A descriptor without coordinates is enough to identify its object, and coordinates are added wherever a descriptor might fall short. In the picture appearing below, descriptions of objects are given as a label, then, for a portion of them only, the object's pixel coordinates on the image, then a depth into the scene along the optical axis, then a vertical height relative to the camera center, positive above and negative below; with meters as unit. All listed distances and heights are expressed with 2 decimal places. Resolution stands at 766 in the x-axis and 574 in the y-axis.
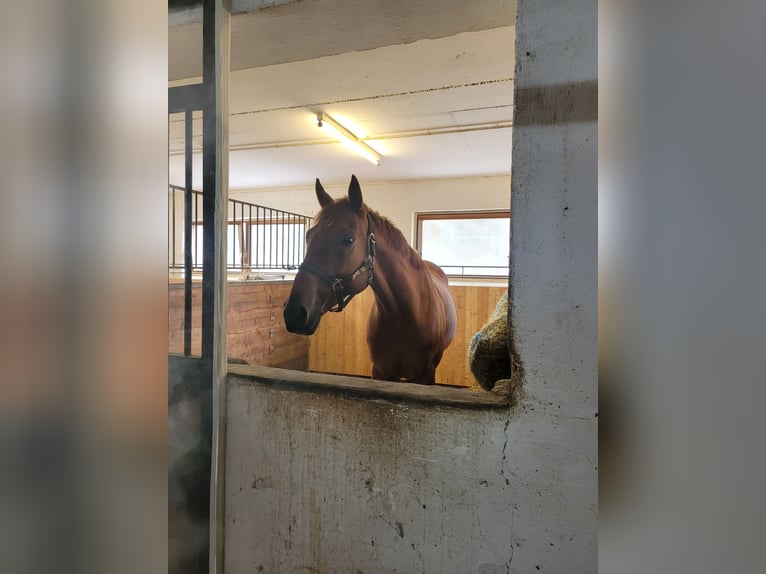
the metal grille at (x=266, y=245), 4.14 +0.51
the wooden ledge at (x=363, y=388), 0.74 -0.24
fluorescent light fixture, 2.53 +1.20
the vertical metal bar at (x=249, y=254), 4.13 +0.37
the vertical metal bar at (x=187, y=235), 0.95 +0.13
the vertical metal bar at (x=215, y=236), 0.89 +0.13
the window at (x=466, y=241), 4.08 +0.53
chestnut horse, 1.55 -0.01
